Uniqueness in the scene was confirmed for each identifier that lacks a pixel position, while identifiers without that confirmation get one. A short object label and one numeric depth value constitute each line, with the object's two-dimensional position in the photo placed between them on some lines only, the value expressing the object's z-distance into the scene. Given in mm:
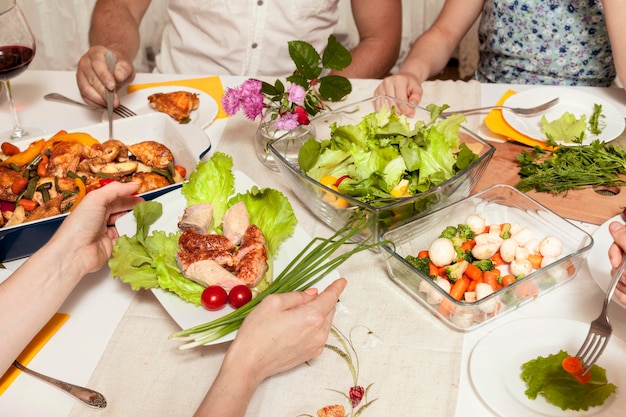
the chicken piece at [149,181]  1466
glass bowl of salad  1333
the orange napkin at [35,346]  1125
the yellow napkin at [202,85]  1969
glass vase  1557
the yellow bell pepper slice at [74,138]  1587
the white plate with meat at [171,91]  1827
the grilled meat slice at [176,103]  1800
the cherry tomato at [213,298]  1146
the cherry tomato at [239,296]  1150
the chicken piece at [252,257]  1204
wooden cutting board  1400
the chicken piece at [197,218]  1322
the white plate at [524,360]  990
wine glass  1593
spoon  1056
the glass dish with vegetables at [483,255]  1162
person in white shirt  2330
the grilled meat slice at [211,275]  1192
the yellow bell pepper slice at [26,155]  1551
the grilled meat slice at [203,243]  1268
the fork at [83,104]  1805
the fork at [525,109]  1739
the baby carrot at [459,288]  1172
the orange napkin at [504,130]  1649
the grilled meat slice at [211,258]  1226
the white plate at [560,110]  1664
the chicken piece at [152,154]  1557
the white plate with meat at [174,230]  1159
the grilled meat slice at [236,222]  1317
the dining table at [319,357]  1059
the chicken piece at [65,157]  1503
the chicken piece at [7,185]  1457
